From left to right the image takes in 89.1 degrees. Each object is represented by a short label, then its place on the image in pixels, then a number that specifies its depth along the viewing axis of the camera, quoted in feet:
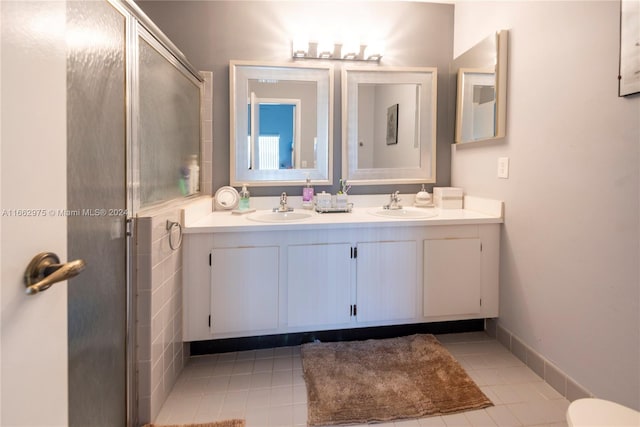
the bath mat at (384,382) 4.70
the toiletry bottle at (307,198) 7.40
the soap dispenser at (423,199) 7.65
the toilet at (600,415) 2.95
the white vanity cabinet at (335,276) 5.65
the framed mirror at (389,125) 7.58
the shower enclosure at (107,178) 3.07
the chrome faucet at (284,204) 7.18
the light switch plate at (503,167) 6.12
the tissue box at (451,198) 7.48
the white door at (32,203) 1.56
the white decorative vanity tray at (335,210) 7.09
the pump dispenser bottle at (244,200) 7.06
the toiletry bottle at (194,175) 6.48
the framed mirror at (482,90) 6.08
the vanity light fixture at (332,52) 7.20
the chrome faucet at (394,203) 7.37
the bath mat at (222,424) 4.44
